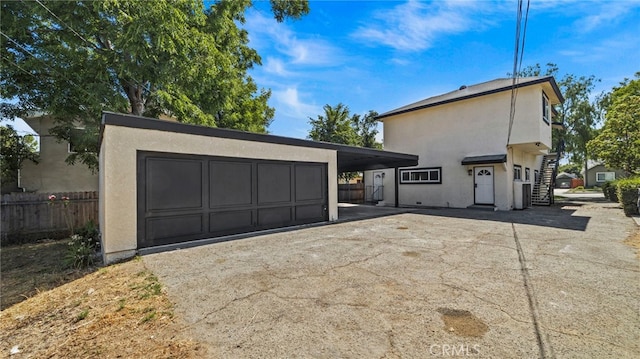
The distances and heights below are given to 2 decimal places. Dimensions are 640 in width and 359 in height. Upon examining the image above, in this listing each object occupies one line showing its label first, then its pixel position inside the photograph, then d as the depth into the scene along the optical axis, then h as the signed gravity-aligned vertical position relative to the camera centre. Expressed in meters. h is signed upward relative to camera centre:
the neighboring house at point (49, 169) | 11.95 +0.71
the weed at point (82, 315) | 2.86 -1.42
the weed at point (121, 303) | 3.05 -1.40
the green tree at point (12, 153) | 11.02 +1.34
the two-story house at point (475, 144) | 12.40 +1.80
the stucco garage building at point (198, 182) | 5.06 +0.01
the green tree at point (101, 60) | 8.17 +4.12
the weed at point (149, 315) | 2.75 -1.38
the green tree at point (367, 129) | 29.42 +5.74
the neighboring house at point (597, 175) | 38.56 +0.41
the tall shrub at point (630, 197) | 10.02 -0.74
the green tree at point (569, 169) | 52.19 +1.81
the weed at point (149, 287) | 3.39 -1.38
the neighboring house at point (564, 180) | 47.40 -0.34
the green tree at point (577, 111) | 23.27 +5.82
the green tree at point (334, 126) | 24.81 +5.13
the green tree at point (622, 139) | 15.33 +2.30
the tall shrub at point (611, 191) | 16.25 -0.83
